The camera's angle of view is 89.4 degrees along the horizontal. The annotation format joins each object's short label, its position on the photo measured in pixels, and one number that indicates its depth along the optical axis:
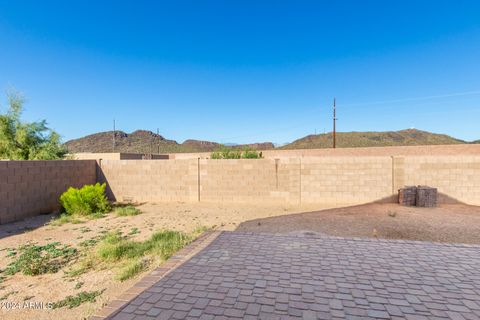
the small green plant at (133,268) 4.00
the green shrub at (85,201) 9.11
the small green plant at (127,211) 8.89
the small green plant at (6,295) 3.56
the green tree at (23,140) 13.38
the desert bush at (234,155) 15.50
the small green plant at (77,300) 3.31
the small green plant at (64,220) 7.83
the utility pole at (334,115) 27.42
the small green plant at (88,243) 5.79
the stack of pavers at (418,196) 9.04
